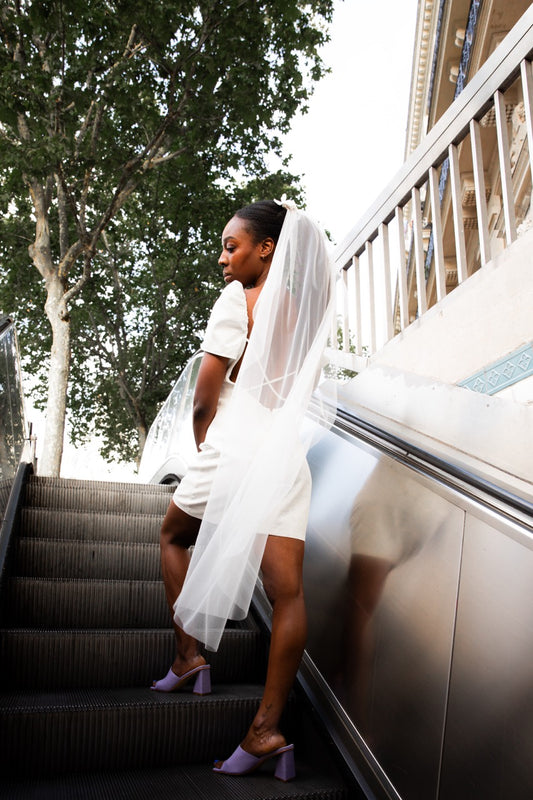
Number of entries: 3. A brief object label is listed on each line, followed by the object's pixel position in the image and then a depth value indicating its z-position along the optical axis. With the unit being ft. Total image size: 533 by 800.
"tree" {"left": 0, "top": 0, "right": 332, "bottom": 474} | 27.68
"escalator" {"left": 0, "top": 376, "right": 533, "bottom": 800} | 4.90
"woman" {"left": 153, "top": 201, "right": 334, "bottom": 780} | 6.27
